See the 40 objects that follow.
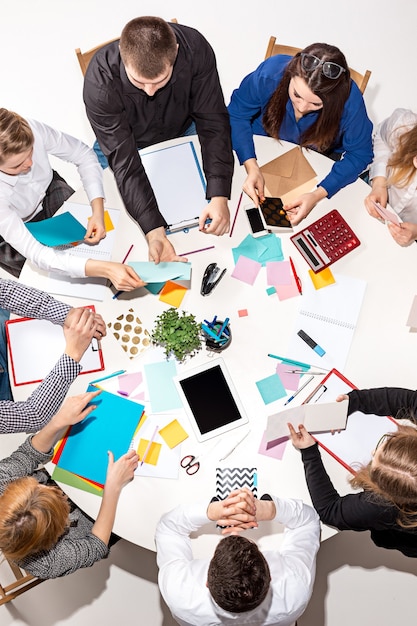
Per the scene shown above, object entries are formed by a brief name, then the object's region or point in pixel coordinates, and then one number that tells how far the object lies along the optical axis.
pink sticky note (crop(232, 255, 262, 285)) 2.00
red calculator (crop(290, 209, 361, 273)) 2.00
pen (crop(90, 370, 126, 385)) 1.92
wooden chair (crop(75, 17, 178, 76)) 2.24
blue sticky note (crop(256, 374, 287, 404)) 1.89
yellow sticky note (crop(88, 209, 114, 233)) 2.08
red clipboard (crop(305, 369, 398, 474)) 1.85
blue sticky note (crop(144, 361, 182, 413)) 1.88
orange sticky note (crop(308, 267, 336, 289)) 1.99
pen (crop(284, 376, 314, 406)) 1.90
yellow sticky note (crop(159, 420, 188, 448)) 1.85
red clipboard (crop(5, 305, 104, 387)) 1.94
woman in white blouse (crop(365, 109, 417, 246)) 2.05
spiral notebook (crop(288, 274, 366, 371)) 1.93
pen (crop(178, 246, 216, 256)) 2.04
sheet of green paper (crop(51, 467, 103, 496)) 1.84
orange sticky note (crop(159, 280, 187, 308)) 1.98
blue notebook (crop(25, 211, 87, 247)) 2.03
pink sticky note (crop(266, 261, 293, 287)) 2.00
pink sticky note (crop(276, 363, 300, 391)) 1.91
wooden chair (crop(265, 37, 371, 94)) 2.29
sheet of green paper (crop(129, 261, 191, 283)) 1.90
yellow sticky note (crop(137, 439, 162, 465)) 1.84
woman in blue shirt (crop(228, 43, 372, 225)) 1.96
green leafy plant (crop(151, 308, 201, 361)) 1.82
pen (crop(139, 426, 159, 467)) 1.84
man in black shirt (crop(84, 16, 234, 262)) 2.01
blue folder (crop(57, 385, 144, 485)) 1.84
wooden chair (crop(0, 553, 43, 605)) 1.92
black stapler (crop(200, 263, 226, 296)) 1.96
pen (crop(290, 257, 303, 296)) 1.98
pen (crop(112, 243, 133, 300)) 2.00
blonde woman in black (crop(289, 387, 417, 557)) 1.74
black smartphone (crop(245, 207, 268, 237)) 2.04
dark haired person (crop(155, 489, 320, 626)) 1.68
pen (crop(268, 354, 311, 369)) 1.92
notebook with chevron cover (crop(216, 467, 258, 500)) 1.83
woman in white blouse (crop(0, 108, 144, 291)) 1.94
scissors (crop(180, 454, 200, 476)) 1.83
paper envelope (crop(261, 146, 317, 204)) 2.14
